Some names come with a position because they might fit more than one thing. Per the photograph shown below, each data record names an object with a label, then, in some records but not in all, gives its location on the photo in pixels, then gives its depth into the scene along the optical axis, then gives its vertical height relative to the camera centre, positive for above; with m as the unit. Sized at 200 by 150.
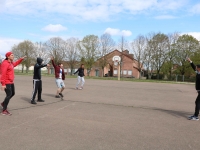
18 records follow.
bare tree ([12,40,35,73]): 58.53 +6.46
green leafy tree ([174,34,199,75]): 48.69 +6.23
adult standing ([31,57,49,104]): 8.18 -0.17
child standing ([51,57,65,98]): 9.82 -0.25
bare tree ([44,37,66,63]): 57.96 +7.71
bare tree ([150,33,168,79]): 50.03 +6.87
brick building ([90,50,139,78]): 56.94 +1.88
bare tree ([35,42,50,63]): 59.66 +6.49
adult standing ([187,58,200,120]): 6.29 -0.49
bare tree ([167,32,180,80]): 49.62 +4.74
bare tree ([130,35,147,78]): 52.76 +5.95
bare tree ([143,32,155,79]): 50.66 +4.27
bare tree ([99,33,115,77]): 55.59 +6.39
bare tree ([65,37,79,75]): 59.68 +6.38
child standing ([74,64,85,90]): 14.61 -0.13
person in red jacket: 6.06 -0.17
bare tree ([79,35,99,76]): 56.19 +6.95
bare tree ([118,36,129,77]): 55.79 +7.28
